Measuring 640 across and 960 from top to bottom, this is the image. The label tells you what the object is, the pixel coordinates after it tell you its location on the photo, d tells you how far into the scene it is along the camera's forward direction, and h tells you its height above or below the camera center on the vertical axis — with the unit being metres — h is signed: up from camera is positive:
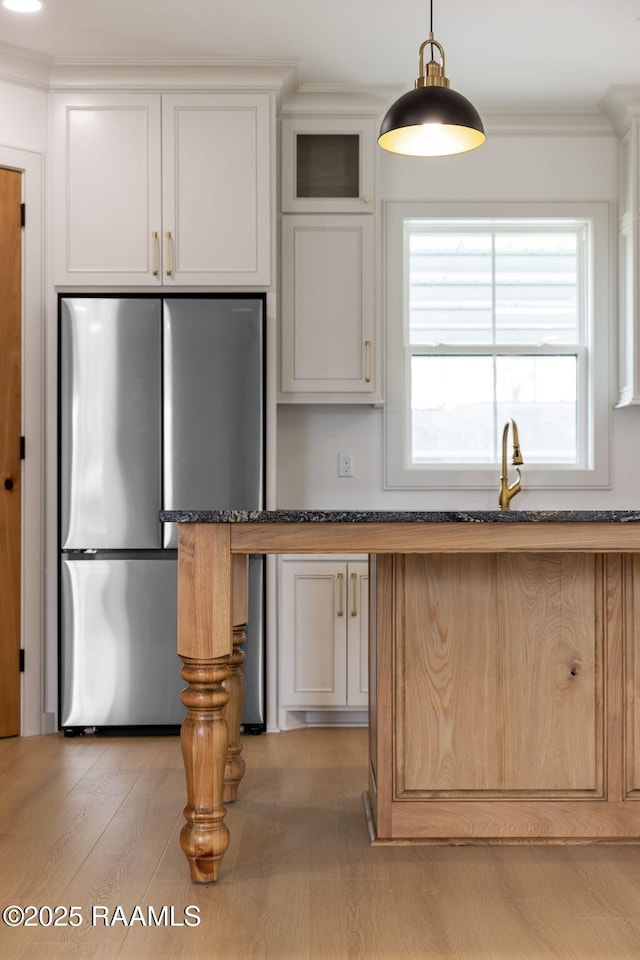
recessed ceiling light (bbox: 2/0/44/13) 3.34 +1.75
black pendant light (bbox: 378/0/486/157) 2.50 +1.03
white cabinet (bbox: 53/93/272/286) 3.81 +1.21
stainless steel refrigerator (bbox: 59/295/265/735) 3.72 +0.06
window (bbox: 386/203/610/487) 4.36 +0.69
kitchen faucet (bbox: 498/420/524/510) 4.02 -0.02
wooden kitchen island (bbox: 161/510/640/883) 2.42 -0.56
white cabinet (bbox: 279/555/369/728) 3.92 -0.65
